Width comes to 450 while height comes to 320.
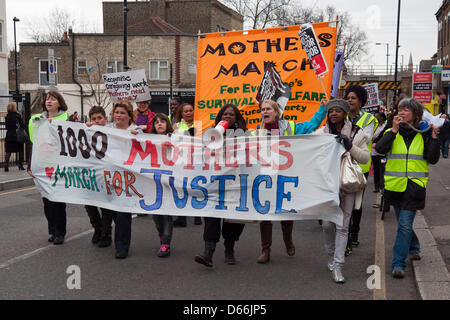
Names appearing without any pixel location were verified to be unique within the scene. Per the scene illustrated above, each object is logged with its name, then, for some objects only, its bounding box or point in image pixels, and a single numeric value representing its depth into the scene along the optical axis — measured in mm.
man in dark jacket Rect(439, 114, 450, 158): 19494
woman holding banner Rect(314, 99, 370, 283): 5242
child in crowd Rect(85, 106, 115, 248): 6711
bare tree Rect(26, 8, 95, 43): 68375
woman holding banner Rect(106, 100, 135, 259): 6133
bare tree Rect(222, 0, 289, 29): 46656
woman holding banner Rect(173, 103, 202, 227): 8109
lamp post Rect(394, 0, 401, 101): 38188
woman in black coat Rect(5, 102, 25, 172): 14711
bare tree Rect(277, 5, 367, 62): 49844
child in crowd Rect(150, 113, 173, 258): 6211
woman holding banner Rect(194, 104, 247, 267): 5723
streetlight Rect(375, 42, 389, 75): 81844
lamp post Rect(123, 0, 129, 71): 21866
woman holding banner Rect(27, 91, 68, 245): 6797
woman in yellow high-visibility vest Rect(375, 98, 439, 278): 5273
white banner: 5426
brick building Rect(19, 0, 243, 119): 40656
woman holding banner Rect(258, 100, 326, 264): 5820
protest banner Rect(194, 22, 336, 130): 7836
